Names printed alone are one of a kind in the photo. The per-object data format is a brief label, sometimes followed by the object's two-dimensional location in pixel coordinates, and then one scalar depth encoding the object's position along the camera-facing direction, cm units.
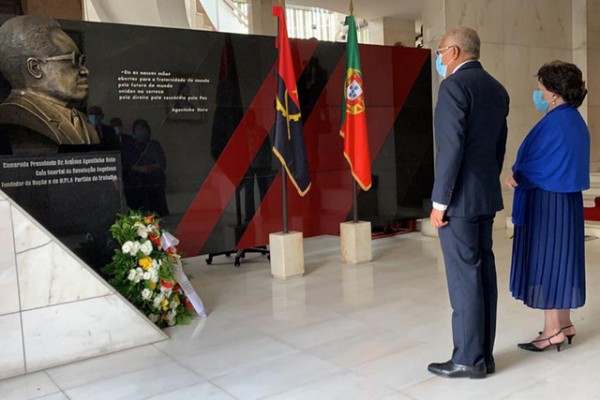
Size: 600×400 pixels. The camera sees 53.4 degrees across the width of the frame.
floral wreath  378
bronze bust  426
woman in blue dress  298
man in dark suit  262
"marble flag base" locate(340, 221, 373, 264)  576
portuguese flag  572
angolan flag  528
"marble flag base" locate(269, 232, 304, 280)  523
